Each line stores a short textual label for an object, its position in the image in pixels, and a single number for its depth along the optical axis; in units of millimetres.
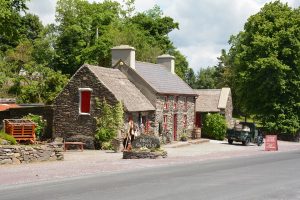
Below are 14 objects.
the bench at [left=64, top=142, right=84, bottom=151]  35906
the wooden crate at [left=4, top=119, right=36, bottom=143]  32688
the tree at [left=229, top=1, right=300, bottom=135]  58250
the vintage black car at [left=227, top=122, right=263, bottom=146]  48062
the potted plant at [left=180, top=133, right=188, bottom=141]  48656
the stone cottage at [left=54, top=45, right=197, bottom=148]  39781
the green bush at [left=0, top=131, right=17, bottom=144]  27523
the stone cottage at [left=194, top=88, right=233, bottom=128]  56469
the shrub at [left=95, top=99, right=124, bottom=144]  38375
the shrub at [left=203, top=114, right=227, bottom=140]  54719
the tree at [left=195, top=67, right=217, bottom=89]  111362
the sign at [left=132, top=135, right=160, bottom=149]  31594
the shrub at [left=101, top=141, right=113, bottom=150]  38188
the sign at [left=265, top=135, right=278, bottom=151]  42281
